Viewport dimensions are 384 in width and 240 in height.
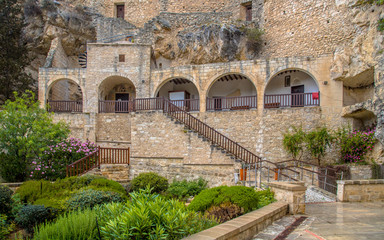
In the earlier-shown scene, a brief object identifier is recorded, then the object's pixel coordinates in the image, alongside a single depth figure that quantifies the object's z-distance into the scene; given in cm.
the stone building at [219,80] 1552
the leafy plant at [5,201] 812
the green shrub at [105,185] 976
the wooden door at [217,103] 2021
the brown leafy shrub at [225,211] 616
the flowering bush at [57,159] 1264
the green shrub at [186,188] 1270
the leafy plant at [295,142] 1529
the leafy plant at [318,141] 1492
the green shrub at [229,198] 646
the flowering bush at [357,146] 1441
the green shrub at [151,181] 1225
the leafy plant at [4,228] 639
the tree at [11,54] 2061
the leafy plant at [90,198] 791
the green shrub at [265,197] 723
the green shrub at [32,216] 747
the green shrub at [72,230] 463
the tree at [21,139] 1266
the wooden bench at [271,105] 1760
